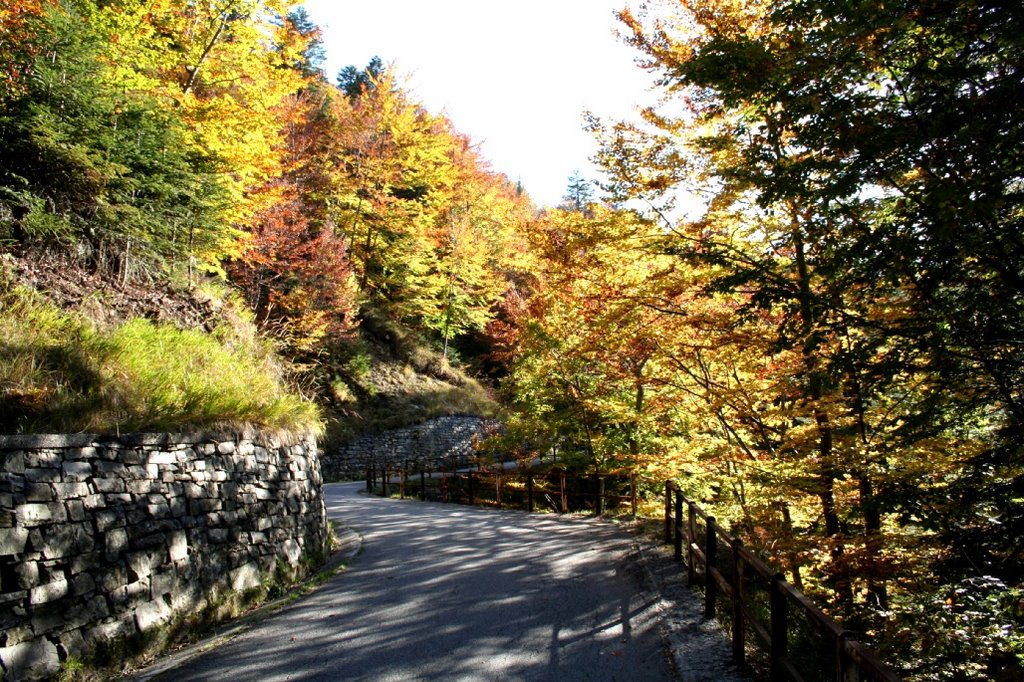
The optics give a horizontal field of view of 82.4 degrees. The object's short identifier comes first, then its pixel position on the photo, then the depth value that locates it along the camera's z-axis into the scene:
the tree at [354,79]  43.50
